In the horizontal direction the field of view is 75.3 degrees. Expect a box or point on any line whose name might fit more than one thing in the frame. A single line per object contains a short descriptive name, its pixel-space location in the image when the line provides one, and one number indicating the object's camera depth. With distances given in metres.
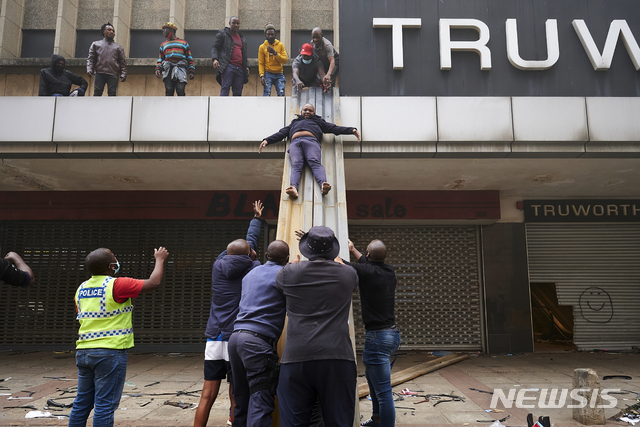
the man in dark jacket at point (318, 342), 2.76
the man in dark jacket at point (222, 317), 4.03
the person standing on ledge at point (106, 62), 7.79
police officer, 3.20
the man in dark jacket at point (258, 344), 3.19
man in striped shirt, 7.70
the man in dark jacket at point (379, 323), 3.89
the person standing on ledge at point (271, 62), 7.99
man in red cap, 7.50
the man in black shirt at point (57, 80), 7.73
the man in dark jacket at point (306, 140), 5.80
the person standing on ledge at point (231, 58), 7.68
